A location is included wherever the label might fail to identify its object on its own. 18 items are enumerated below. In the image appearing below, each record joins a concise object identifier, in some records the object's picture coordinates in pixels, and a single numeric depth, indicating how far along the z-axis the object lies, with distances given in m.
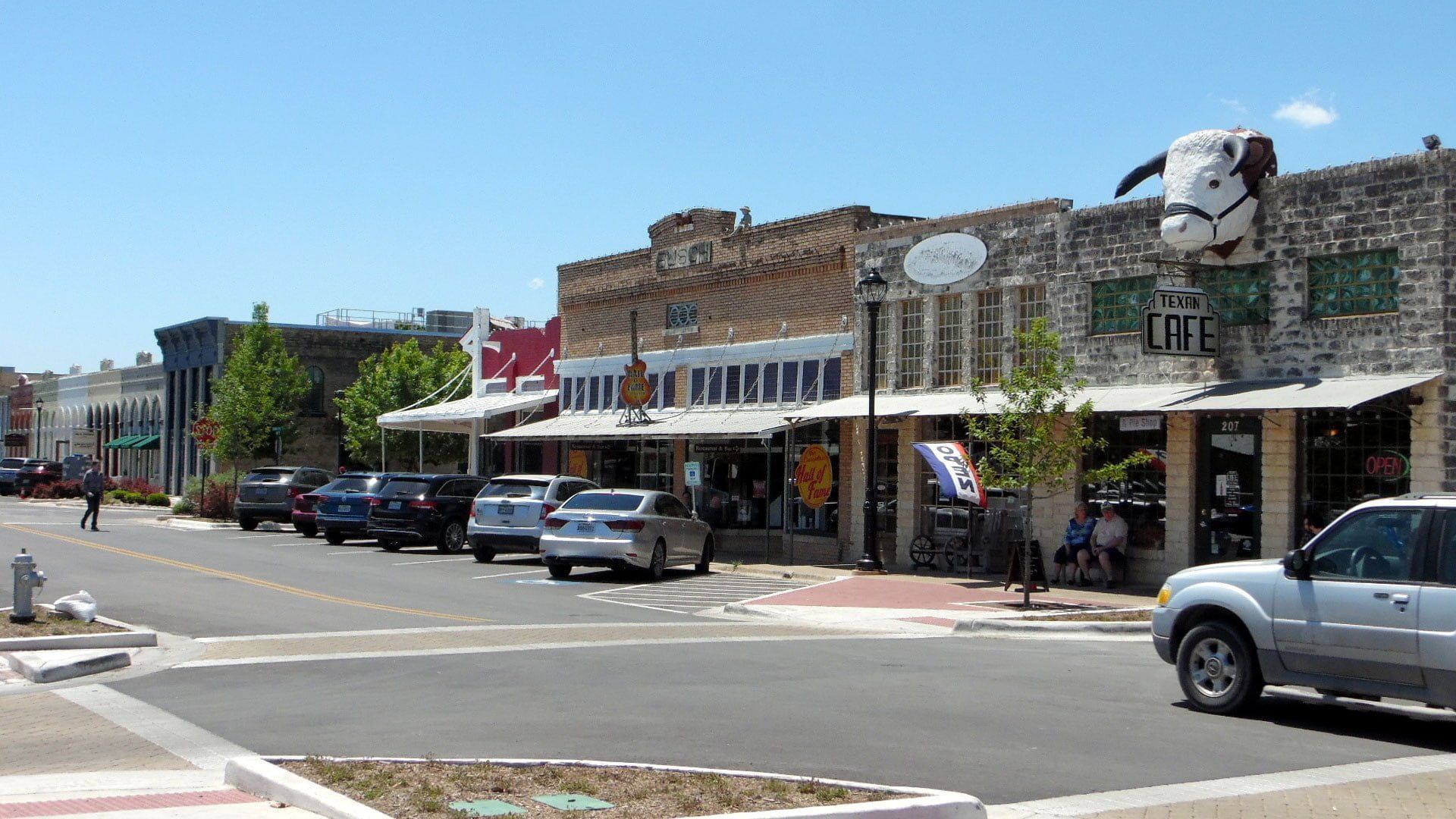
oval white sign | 25.36
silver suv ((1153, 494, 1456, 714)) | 9.61
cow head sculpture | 20.36
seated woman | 22.34
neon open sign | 18.92
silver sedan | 22.80
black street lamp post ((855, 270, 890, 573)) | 23.64
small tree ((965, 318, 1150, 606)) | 19.36
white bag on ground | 15.53
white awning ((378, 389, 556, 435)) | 36.78
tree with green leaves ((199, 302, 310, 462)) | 52.34
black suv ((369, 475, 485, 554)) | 28.80
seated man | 22.00
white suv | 26.00
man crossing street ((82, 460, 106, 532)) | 34.50
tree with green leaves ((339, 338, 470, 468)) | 51.16
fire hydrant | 14.85
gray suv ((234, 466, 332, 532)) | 36.19
